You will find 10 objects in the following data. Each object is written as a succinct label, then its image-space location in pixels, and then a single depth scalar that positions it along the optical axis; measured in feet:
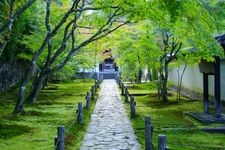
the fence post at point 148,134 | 38.91
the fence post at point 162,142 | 29.48
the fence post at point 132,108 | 66.09
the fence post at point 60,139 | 35.50
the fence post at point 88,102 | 78.16
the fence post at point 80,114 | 58.59
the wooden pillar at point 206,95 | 64.50
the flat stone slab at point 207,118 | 58.03
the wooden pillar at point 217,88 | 58.90
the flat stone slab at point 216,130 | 52.54
